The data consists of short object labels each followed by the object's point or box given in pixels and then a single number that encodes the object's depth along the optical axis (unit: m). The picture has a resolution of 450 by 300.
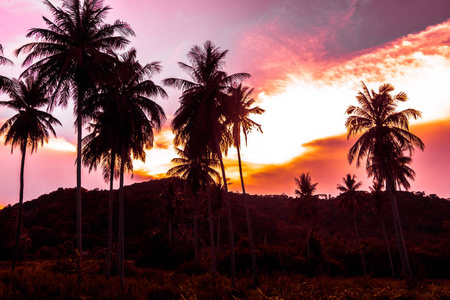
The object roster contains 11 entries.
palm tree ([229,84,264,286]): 22.03
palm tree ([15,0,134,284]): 16.52
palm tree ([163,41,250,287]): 21.09
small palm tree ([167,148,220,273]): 32.09
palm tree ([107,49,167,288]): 19.06
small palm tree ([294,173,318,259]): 46.41
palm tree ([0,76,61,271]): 24.08
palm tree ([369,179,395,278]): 43.39
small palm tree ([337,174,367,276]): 46.44
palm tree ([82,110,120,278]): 18.98
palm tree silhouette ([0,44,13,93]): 17.96
